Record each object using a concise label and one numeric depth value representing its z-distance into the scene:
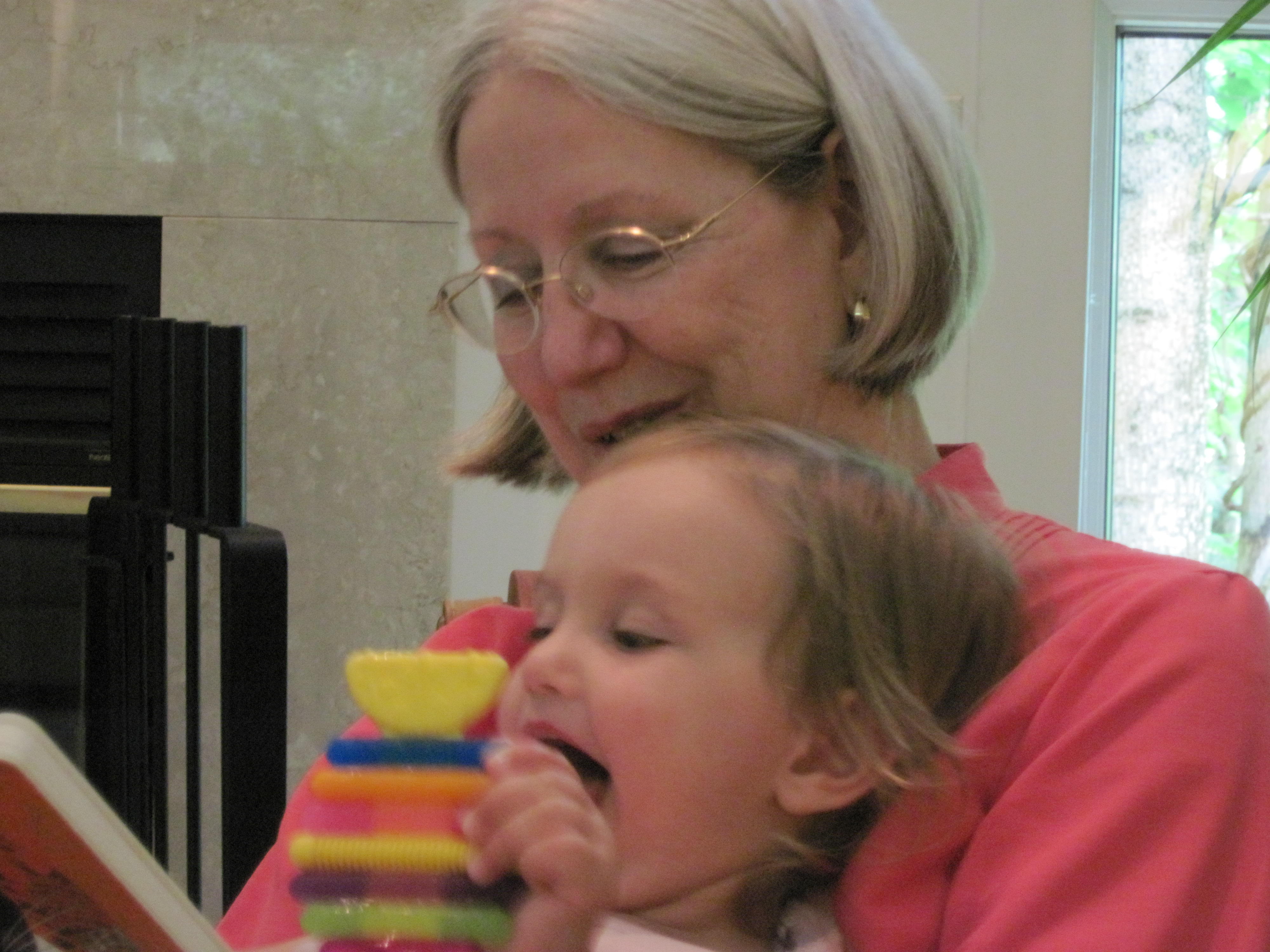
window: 3.02
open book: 1.33
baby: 1.47
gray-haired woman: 1.44
